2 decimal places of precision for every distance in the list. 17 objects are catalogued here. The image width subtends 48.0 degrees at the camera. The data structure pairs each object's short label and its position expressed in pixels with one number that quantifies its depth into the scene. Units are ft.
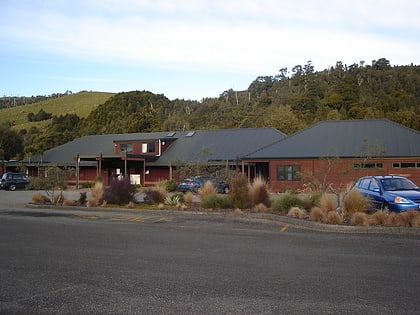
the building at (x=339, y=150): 108.88
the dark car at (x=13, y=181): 132.46
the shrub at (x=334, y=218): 46.70
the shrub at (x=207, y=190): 67.83
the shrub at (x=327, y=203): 51.30
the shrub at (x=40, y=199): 73.56
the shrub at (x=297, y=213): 52.29
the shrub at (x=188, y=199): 66.80
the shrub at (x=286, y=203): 57.57
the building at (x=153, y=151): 144.77
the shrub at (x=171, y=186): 111.24
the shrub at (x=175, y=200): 66.68
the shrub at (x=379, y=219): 44.60
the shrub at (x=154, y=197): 69.69
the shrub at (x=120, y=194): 69.56
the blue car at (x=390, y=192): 48.42
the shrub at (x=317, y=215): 48.46
